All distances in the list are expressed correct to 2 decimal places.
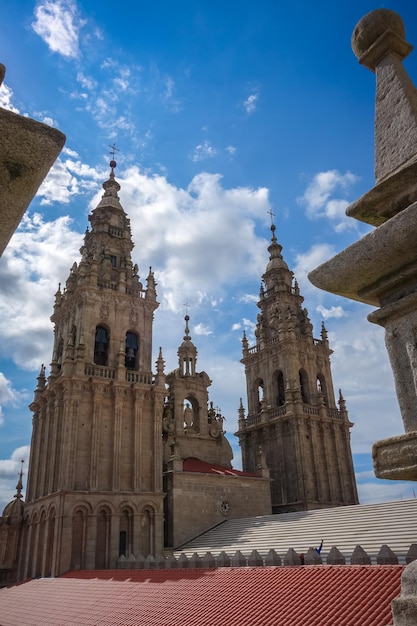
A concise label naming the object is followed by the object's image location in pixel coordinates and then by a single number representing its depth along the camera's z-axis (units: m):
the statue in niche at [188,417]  39.56
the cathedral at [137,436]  28.55
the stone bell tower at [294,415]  39.81
